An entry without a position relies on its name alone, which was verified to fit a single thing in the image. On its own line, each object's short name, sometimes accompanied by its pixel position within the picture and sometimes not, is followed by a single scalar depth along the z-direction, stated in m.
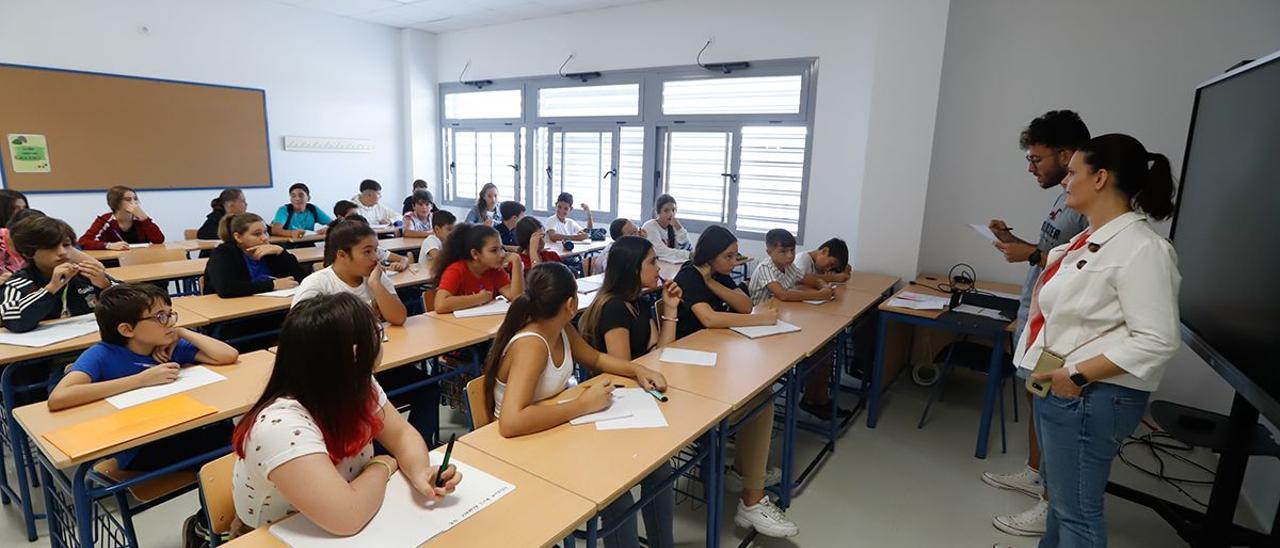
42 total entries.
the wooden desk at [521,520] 1.25
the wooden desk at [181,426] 1.66
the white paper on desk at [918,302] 3.59
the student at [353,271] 2.74
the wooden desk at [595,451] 1.50
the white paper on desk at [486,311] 3.17
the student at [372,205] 6.91
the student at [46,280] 2.54
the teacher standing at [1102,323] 1.58
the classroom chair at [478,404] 1.91
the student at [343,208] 6.35
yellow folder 1.65
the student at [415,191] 6.77
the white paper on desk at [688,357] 2.46
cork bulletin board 5.50
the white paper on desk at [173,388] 1.91
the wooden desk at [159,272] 3.86
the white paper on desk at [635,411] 1.81
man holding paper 2.49
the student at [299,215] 6.28
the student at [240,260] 3.35
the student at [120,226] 4.72
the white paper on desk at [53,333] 2.43
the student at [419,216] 6.47
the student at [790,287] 3.47
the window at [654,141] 5.75
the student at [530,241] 4.38
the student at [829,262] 4.21
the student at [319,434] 1.16
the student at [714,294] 2.99
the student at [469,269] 3.25
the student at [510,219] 5.64
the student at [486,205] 6.55
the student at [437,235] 4.87
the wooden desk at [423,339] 2.52
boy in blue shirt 1.91
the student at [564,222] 6.28
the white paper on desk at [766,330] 2.91
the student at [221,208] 5.43
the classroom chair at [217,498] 1.40
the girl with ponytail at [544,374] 1.73
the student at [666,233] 5.62
